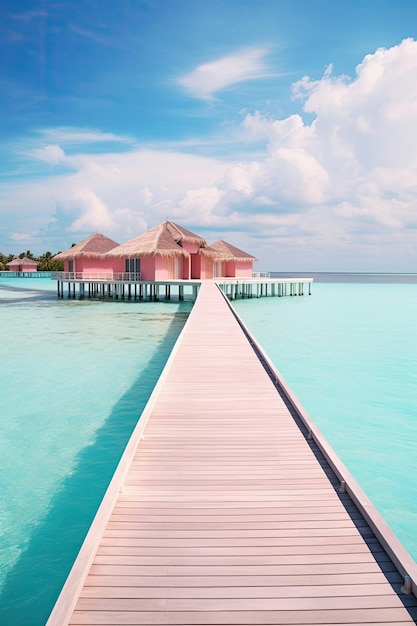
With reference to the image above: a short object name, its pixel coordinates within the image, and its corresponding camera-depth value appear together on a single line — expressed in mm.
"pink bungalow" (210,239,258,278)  30750
